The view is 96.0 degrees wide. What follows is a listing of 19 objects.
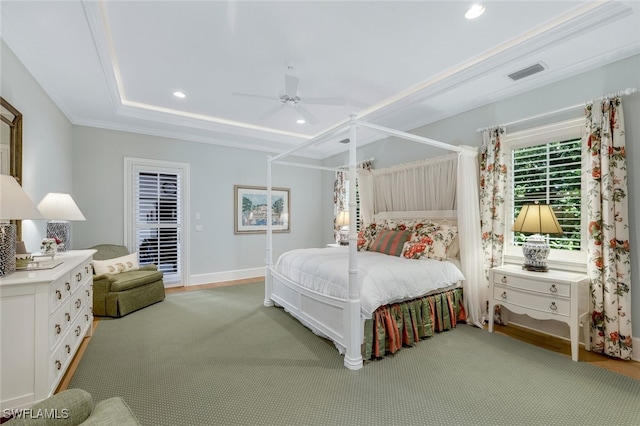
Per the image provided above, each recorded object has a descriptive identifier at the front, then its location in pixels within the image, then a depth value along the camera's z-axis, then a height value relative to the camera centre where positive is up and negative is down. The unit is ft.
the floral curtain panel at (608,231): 8.38 -0.53
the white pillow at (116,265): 12.71 -2.27
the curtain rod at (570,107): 8.26 +3.48
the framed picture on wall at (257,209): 18.98 +0.41
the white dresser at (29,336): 5.69 -2.48
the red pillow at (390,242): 12.13 -1.19
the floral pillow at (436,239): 11.28 -1.01
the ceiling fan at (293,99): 9.63 +4.34
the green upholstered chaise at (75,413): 3.18 -2.38
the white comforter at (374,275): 8.79 -2.09
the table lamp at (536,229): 8.98 -0.49
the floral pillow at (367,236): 13.99 -1.08
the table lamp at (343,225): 17.67 -0.67
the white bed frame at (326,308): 8.32 -3.24
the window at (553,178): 9.62 +1.26
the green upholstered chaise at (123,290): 11.96 -3.25
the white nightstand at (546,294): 8.41 -2.56
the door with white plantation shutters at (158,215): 15.71 +0.04
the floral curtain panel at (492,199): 11.14 +0.57
